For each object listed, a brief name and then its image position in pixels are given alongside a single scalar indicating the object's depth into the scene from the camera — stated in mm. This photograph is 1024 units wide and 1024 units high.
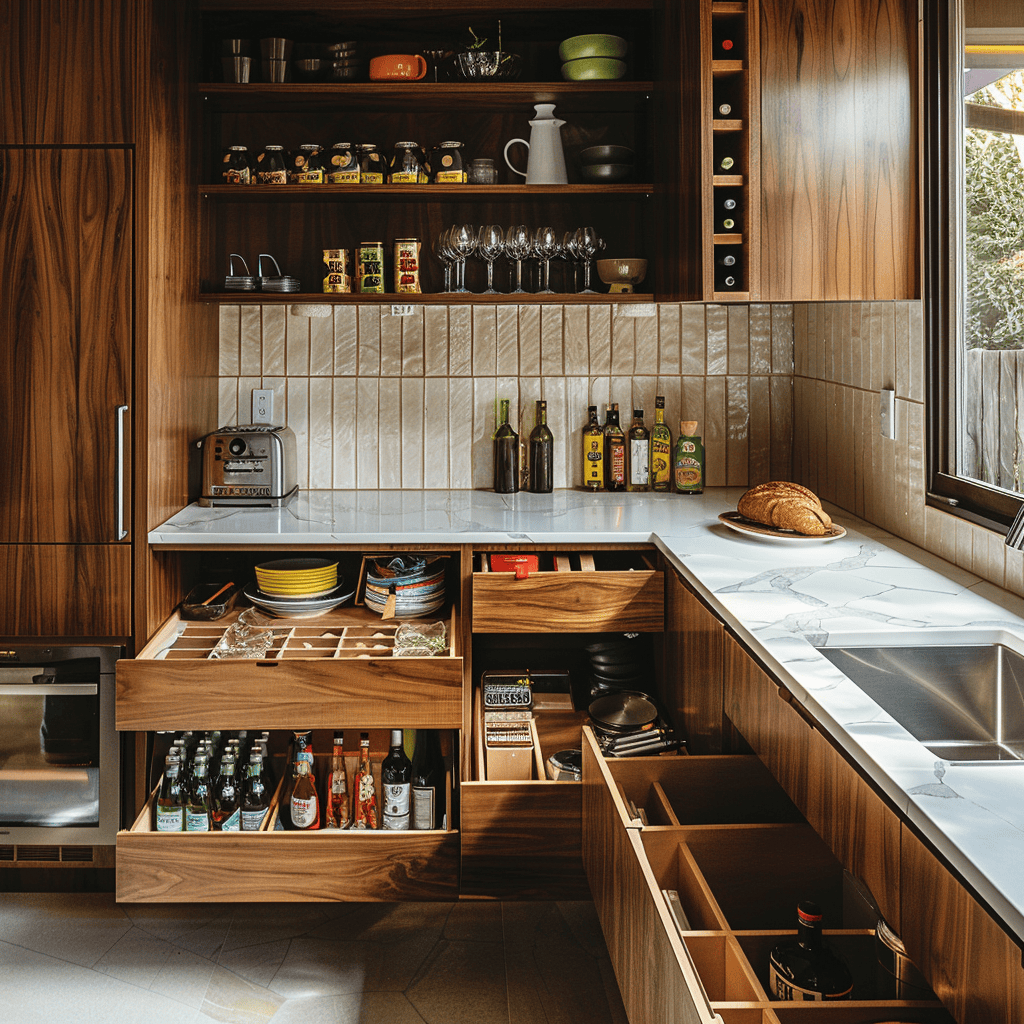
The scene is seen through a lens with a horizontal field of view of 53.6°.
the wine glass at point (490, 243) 2818
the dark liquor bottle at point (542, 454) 3084
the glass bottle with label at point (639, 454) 3115
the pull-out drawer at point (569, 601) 2428
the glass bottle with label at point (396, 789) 2336
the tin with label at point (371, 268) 2936
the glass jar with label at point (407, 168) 2848
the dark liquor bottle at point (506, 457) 3076
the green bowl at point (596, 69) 2816
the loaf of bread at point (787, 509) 2307
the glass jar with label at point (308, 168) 2855
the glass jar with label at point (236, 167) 2848
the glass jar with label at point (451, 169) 2850
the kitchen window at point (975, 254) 1973
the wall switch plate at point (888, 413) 2426
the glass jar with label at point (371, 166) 2861
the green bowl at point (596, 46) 2803
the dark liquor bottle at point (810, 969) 1332
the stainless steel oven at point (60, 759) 2416
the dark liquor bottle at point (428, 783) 2346
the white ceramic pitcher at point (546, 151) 2934
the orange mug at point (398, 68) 2820
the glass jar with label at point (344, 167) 2842
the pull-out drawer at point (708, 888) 1189
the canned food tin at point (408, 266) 2926
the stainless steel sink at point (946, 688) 1579
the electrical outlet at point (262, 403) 3129
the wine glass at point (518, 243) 2816
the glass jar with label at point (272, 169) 2855
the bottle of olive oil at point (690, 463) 3047
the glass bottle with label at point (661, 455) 3107
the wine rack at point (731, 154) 2359
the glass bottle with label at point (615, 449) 3109
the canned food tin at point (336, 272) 2938
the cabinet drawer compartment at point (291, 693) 2217
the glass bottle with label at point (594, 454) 3113
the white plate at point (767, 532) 2271
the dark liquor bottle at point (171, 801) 2287
